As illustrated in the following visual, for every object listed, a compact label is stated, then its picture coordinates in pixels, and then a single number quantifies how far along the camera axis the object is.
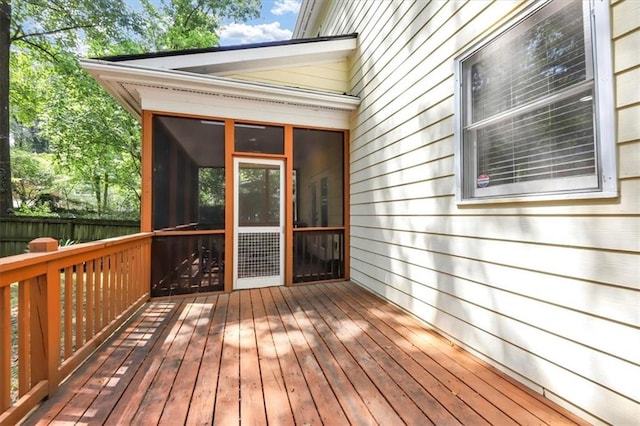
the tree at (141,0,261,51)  9.77
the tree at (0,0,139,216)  6.98
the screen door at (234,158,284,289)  4.22
